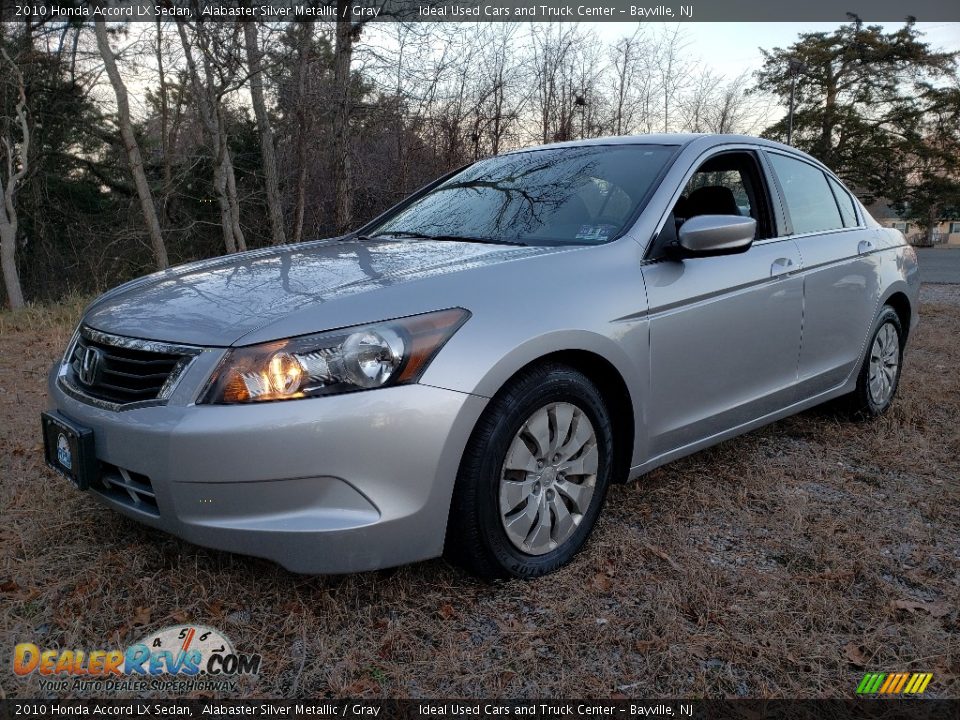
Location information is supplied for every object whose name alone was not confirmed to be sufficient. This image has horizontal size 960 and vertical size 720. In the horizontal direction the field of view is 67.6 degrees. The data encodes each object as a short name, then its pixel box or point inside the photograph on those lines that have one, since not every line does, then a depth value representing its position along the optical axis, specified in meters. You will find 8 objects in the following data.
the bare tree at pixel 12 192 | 15.09
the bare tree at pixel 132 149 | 14.72
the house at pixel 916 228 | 39.38
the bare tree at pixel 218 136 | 11.70
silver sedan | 1.90
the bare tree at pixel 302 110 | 9.07
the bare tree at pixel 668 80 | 14.81
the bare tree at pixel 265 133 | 10.98
